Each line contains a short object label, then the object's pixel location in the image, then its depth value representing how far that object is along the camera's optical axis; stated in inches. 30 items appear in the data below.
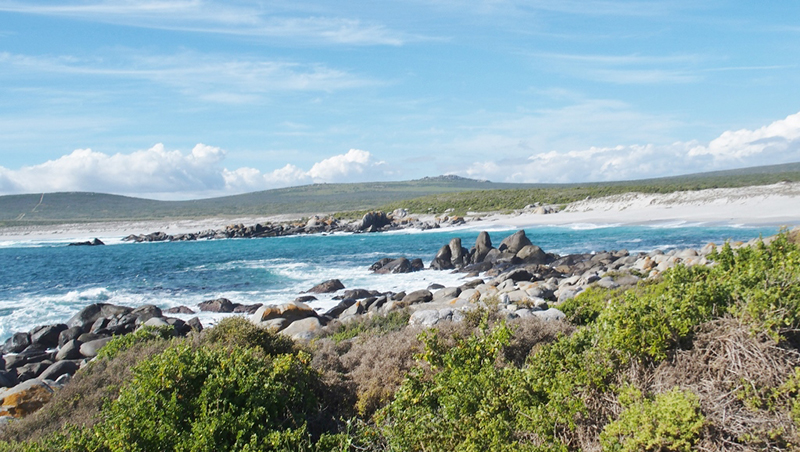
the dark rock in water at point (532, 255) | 1152.8
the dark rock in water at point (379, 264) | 1252.3
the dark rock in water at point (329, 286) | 956.6
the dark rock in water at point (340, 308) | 733.8
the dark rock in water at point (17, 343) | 631.8
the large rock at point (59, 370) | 483.8
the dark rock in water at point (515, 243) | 1261.1
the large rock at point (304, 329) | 507.2
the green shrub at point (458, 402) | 195.2
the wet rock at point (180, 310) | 818.5
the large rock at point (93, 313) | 751.7
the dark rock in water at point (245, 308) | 790.6
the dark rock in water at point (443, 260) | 1247.5
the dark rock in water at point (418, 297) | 734.3
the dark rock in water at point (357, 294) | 874.2
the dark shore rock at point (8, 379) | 471.1
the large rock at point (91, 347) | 561.3
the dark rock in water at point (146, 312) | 730.2
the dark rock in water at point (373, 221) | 2849.4
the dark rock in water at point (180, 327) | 598.3
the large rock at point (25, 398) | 340.5
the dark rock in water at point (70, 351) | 563.4
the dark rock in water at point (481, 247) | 1268.5
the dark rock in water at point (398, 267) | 1192.2
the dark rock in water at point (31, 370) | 503.3
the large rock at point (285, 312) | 613.3
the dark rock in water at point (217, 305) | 814.3
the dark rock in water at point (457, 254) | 1256.2
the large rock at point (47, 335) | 652.1
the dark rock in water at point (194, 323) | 643.8
